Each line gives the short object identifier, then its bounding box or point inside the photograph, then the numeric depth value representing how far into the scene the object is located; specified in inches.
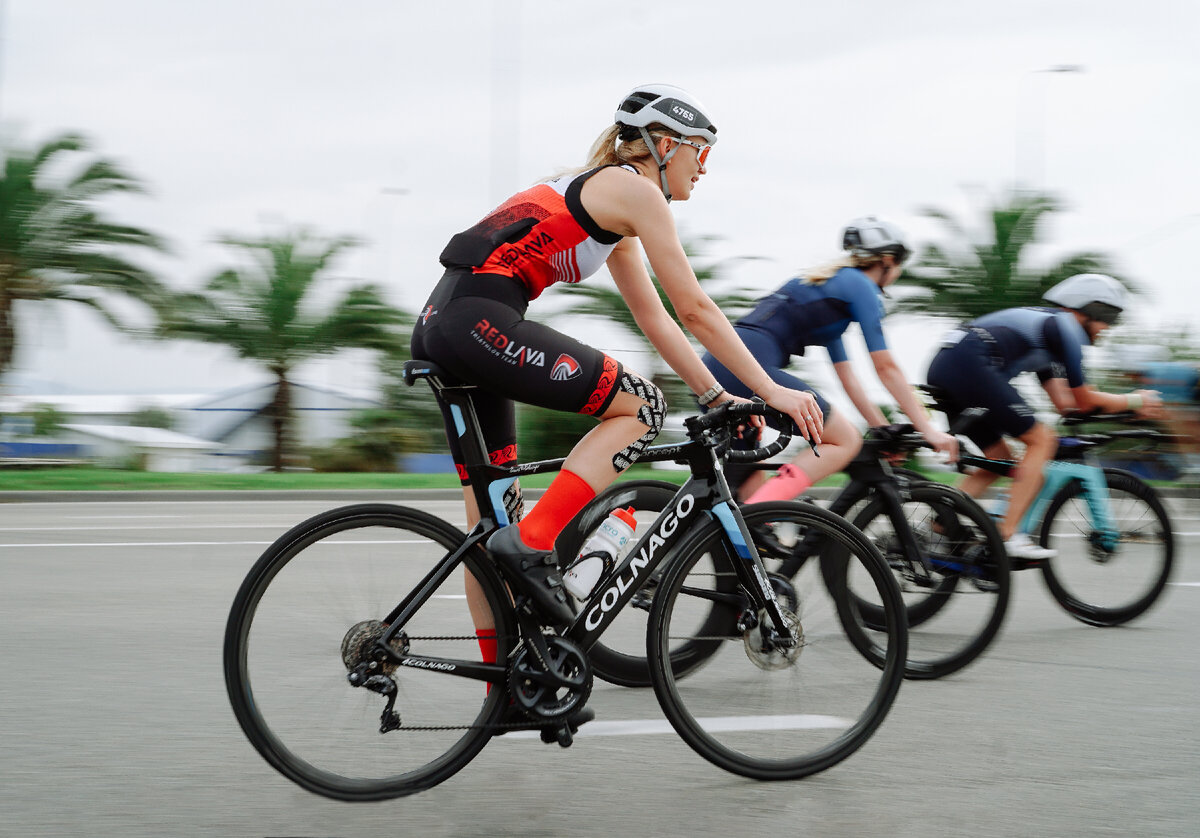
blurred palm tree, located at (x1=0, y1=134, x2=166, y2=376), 757.9
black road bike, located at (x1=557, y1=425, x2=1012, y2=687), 197.9
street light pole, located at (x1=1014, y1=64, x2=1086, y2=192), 876.6
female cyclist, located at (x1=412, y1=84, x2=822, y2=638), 134.2
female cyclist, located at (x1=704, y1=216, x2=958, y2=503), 203.2
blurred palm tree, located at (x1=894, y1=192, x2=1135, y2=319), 808.3
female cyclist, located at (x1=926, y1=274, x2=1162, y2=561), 234.1
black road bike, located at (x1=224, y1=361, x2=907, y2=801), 132.9
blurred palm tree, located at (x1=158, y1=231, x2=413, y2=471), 832.3
